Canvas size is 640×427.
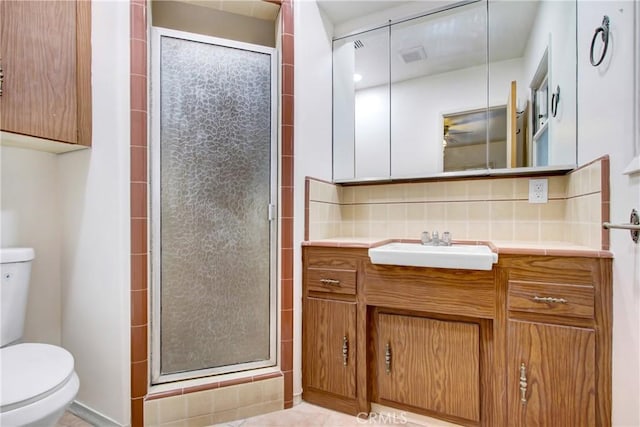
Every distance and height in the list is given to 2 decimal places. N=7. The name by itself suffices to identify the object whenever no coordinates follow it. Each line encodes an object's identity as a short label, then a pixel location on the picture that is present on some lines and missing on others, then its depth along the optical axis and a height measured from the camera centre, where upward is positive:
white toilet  0.97 -0.57
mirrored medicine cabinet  1.60 +0.70
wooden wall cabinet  1.30 +0.63
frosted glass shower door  1.51 +0.03
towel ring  1.11 +0.65
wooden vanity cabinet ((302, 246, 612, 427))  1.18 -0.56
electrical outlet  1.65 +0.11
